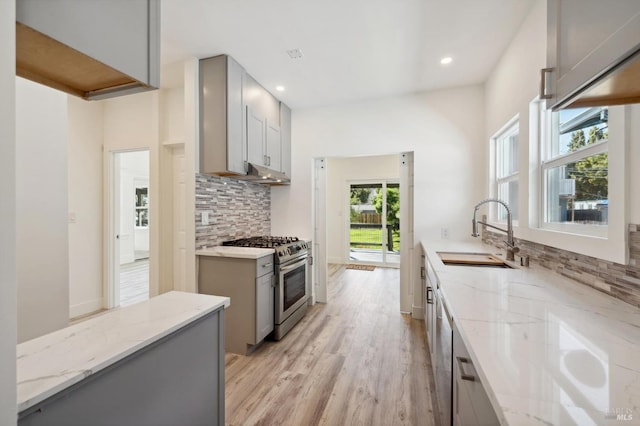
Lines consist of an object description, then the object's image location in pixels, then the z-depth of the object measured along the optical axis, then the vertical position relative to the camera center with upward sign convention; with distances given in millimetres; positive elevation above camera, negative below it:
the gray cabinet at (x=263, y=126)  2982 +1051
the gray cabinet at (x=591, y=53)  580 +411
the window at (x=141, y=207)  6480 +114
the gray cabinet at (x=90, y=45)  612 +424
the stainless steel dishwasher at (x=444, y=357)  1234 -774
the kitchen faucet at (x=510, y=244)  2070 -252
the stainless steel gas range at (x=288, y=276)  2752 -738
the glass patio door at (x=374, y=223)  6242 -271
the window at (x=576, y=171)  1387 +249
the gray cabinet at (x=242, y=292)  2477 -772
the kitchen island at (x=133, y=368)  645 -456
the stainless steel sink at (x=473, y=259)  2115 -403
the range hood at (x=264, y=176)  2914 +428
